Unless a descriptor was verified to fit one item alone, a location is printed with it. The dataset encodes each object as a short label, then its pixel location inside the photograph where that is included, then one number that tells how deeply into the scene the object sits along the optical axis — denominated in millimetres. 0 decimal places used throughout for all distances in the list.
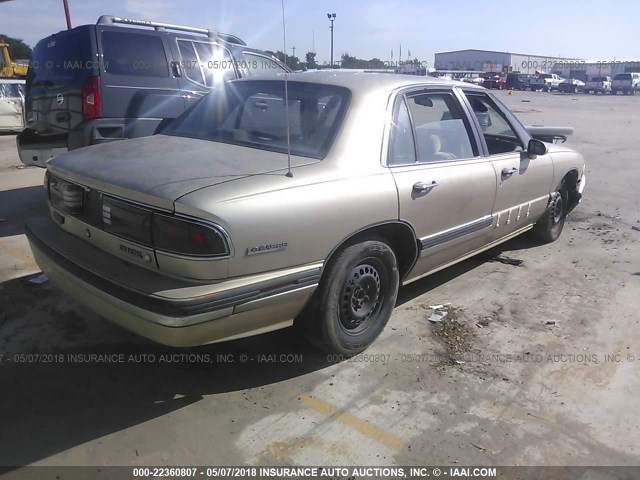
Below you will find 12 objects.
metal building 85062
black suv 5723
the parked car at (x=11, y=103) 13109
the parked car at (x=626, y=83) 51569
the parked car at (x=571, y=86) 51844
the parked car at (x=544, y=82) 53156
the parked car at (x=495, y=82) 51291
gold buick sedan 2475
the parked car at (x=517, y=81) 53344
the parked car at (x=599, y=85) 53069
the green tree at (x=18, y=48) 40688
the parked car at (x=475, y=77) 46738
